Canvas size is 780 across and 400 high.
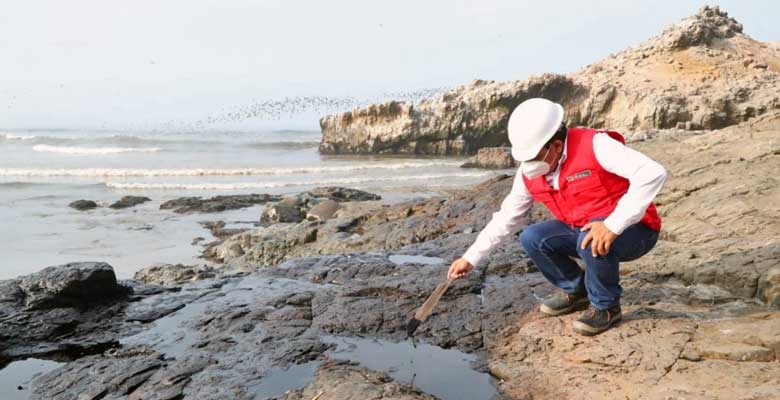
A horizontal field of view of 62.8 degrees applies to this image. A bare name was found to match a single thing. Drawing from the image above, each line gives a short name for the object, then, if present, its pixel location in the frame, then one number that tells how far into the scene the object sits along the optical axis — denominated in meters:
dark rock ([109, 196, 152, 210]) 14.36
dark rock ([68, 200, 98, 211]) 14.14
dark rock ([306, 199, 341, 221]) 10.52
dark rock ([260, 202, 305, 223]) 11.18
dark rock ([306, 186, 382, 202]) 13.32
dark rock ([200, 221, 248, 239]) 10.41
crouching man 3.02
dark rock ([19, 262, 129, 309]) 4.30
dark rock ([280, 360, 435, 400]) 2.91
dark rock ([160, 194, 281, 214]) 13.23
